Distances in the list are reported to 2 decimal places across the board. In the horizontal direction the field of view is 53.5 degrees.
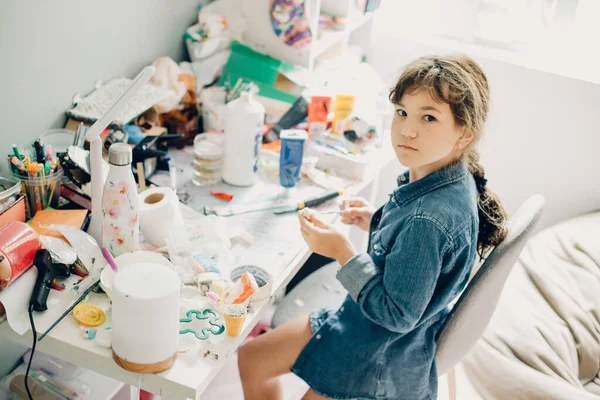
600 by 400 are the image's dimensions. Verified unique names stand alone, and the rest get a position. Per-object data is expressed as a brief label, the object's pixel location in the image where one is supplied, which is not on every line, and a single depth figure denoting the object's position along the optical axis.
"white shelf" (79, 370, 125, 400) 1.46
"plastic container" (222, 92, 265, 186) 1.40
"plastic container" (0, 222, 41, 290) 0.96
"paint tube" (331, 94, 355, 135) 1.65
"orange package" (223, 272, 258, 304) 1.05
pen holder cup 1.16
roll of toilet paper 1.18
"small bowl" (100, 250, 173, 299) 1.05
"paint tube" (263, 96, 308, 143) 1.69
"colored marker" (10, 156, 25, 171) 1.14
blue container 1.44
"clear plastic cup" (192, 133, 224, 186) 1.46
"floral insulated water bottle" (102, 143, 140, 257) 1.05
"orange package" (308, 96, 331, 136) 1.66
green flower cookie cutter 1.00
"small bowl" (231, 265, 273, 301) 1.08
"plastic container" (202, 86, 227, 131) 1.65
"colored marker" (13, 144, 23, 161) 1.15
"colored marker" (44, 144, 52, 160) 1.20
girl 1.02
